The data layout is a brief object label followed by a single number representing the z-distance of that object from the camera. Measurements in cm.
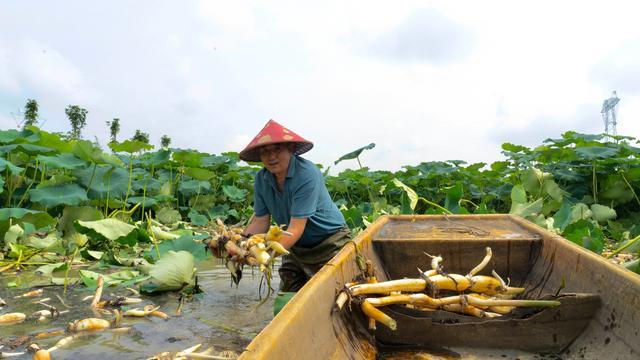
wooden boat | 161
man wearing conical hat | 289
